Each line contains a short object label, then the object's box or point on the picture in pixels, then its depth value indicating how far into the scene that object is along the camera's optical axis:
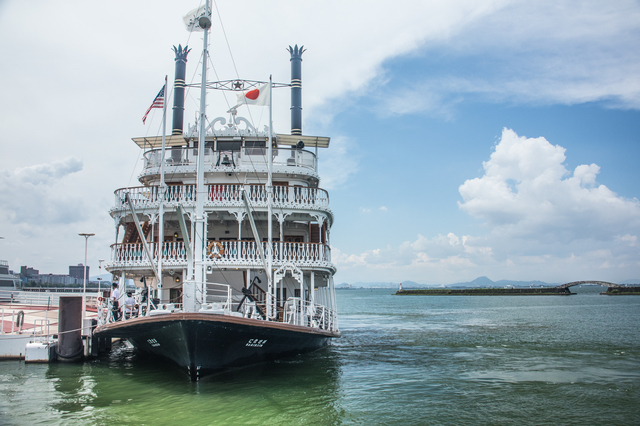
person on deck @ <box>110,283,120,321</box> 17.91
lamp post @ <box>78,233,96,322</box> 22.69
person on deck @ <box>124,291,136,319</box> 16.99
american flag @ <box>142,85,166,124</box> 19.64
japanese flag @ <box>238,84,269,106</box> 18.59
